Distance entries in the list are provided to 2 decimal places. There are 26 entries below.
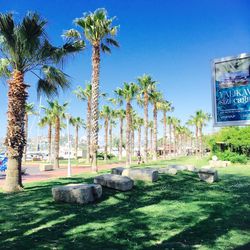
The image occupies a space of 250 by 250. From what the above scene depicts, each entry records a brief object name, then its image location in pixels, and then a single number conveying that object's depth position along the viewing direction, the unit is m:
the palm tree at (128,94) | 31.82
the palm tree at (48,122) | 40.44
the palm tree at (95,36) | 20.29
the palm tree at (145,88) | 37.09
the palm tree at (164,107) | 53.15
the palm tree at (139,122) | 69.66
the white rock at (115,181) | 9.58
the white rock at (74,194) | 8.13
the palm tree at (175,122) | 79.06
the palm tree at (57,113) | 31.06
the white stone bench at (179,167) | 15.01
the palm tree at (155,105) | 39.10
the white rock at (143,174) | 11.14
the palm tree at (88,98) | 38.61
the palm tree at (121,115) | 55.93
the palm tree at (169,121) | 72.14
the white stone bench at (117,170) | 12.59
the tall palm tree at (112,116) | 57.85
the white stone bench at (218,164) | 24.95
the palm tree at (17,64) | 10.88
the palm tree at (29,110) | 44.09
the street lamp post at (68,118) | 21.49
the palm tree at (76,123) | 58.77
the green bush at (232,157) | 30.11
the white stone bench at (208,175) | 12.22
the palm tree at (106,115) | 54.13
